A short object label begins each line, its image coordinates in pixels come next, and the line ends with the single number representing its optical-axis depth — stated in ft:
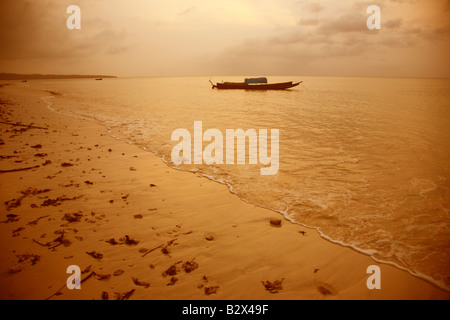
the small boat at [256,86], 156.36
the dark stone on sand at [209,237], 12.02
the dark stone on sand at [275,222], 13.52
